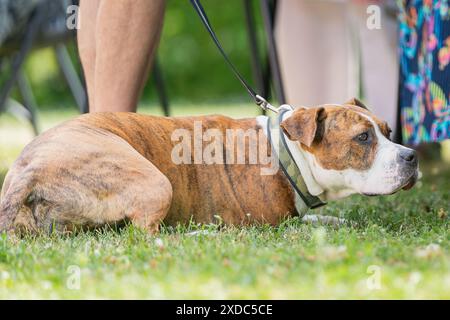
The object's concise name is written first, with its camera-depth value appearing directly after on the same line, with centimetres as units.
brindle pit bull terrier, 671
